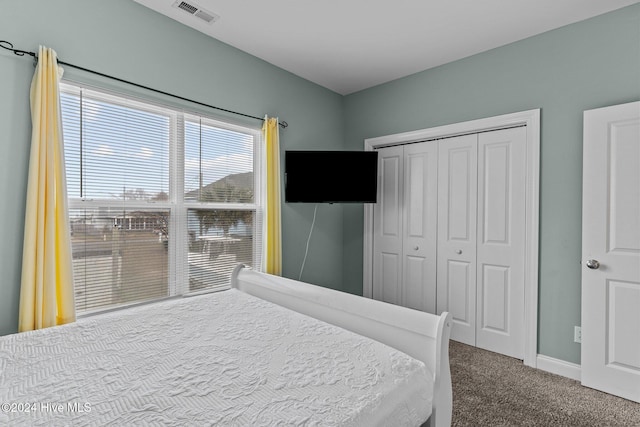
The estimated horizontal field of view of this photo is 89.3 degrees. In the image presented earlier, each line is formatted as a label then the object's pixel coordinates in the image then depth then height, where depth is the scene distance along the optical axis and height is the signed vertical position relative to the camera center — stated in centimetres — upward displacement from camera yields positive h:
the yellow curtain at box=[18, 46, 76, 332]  177 -6
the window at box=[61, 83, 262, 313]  209 +9
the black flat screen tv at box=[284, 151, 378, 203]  312 +34
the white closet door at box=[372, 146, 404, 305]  350 -19
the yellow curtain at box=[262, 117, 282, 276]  302 +9
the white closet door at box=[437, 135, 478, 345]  299 -20
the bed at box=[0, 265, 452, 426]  94 -58
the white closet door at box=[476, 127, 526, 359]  272 -26
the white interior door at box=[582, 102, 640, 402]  211 -26
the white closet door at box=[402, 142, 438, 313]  324 -15
